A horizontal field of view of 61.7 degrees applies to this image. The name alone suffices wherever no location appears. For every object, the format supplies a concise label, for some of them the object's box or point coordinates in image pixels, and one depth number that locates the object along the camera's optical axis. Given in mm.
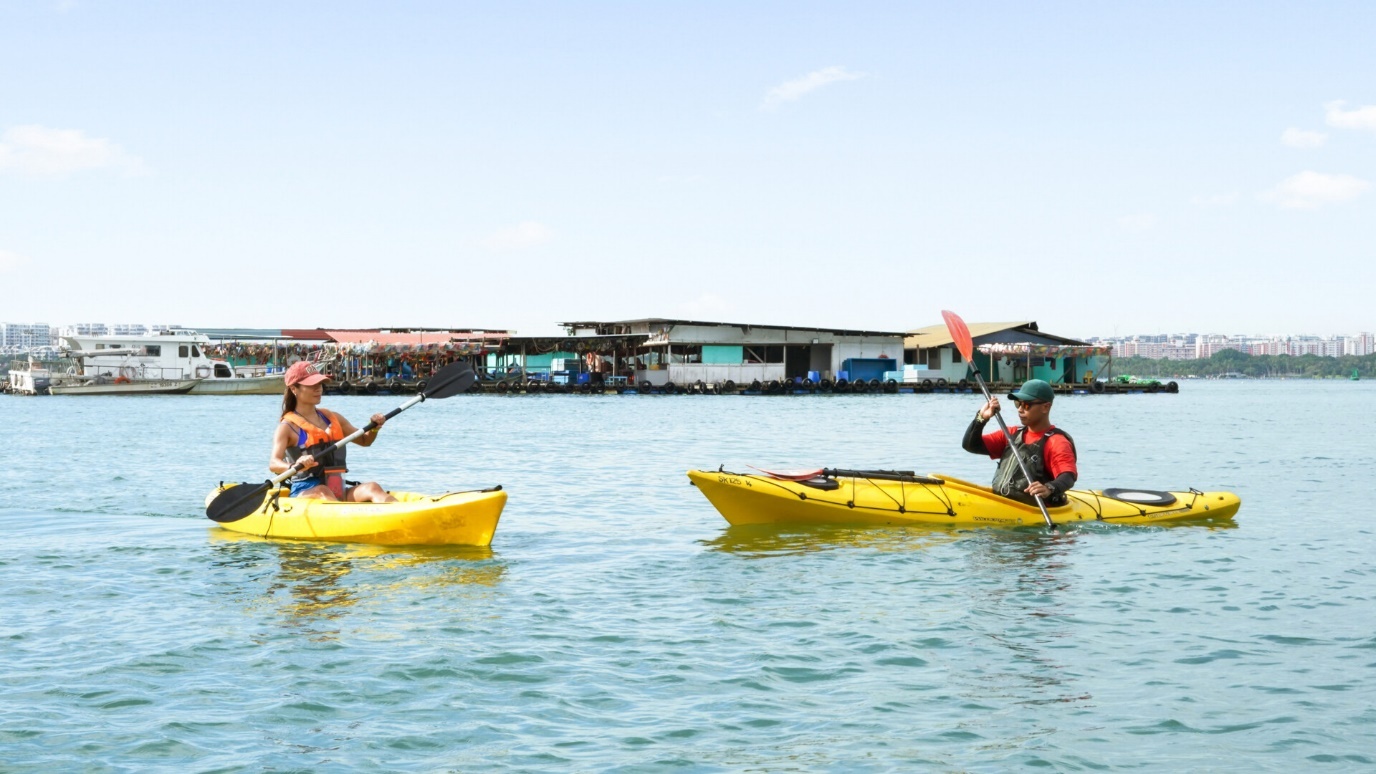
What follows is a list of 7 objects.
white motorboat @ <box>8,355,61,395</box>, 65375
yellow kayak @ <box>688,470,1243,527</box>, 12156
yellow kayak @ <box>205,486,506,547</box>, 10602
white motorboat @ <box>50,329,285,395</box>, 60312
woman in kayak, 10430
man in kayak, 11531
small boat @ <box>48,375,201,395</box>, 59938
